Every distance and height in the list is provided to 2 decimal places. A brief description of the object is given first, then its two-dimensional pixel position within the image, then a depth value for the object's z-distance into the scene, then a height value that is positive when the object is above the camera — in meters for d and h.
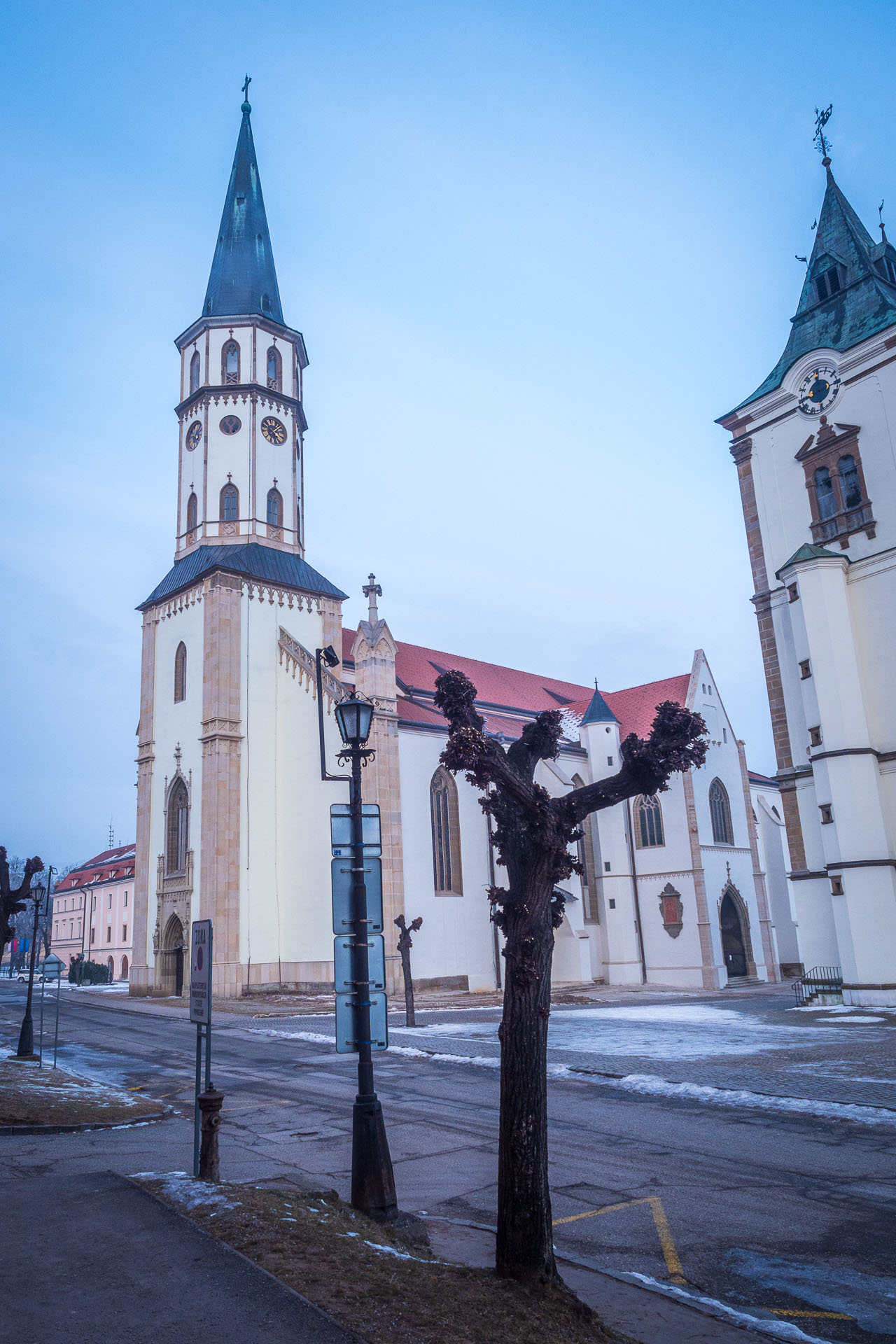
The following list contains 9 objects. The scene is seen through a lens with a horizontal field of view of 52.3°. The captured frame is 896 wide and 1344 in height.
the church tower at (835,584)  23.17 +8.68
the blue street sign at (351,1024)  7.51 -0.79
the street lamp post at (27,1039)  16.98 -1.77
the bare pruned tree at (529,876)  5.34 +0.26
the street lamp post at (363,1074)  6.68 -1.14
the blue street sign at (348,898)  7.72 +0.22
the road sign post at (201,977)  7.83 -0.37
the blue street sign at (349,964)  7.57 -0.32
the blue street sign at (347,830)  7.96 +0.82
